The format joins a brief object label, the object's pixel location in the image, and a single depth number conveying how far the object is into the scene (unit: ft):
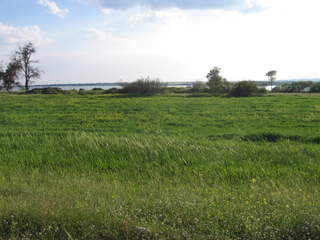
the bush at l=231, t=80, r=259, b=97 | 113.80
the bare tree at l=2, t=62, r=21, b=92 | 157.28
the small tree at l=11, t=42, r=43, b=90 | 168.04
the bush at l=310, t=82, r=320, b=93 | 129.02
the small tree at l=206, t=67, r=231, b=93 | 126.52
